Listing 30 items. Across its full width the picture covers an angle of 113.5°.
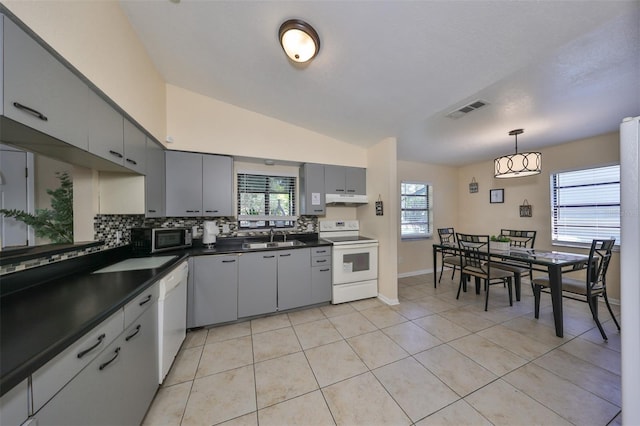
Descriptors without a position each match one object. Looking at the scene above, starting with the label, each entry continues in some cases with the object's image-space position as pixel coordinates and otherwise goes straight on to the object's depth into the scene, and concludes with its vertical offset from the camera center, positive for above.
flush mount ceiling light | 1.50 +1.28
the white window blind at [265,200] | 3.11 +0.20
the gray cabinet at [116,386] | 0.78 -0.80
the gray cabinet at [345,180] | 3.28 +0.53
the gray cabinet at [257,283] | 2.51 -0.86
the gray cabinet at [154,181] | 2.12 +0.35
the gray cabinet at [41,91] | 0.87 +0.60
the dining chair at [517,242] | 3.11 -0.55
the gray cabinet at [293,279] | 2.69 -0.86
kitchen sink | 2.74 -0.43
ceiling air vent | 2.19 +1.14
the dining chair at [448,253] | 3.69 -0.72
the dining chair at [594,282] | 2.21 -0.80
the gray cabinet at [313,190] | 3.14 +0.35
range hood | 3.26 +0.22
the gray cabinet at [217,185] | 2.65 +0.36
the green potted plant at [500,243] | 3.01 -0.45
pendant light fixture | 2.67 +0.63
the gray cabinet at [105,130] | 1.36 +0.59
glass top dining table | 2.23 -0.57
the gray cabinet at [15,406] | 0.57 -0.54
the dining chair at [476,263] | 2.93 -0.78
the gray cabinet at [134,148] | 1.75 +0.59
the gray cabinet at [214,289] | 2.33 -0.86
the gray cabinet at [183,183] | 2.50 +0.37
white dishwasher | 1.58 -0.87
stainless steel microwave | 2.15 -0.27
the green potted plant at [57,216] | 1.39 -0.01
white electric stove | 2.99 -0.82
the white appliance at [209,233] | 2.66 -0.24
